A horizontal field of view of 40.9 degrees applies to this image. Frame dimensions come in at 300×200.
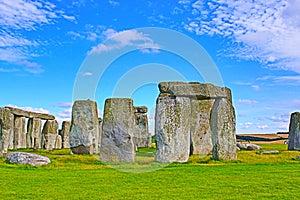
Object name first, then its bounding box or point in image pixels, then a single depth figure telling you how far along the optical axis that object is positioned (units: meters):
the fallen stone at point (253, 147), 23.27
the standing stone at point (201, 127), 19.31
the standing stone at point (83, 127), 19.66
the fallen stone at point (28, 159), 12.97
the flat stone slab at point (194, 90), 14.93
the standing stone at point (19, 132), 25.97
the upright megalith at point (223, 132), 15.05
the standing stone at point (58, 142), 26.89
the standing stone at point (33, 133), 27.61
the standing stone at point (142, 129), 27.80
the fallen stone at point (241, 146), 24.21
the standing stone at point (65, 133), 28.41
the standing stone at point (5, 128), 16.95
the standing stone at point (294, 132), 20.86
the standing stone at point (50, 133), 25.31
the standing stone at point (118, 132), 15.08
